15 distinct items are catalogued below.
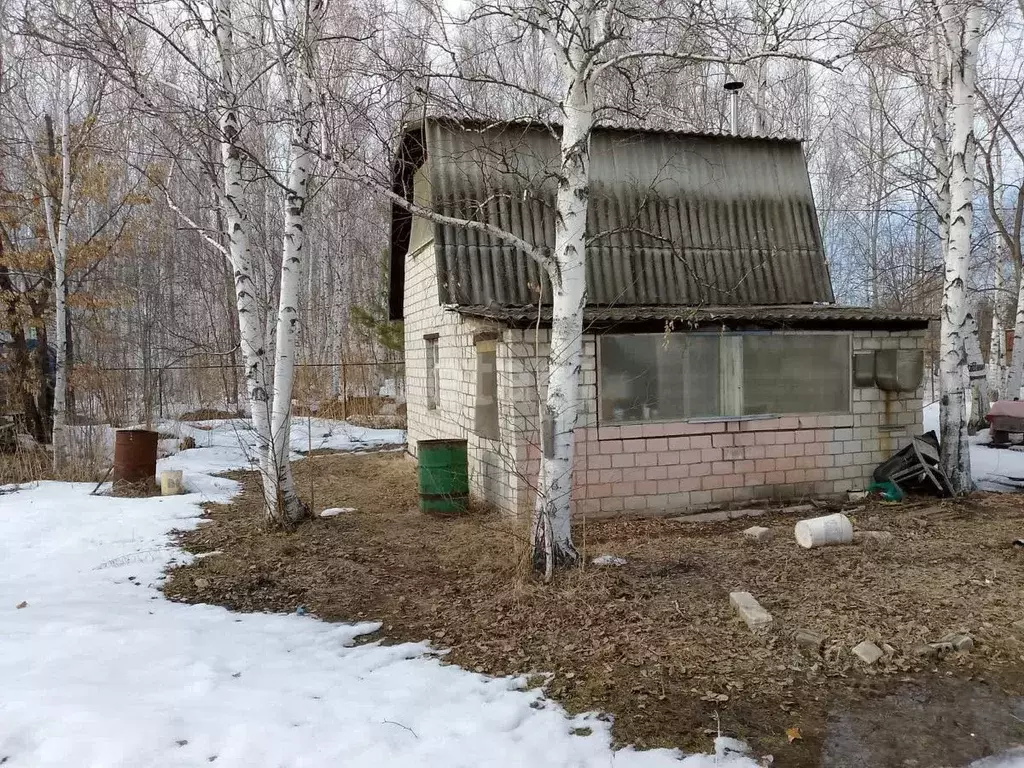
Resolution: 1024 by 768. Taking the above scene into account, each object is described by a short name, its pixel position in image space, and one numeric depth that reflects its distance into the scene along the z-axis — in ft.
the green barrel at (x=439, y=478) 25.54
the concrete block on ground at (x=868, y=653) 12.51
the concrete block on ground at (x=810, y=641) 12.96
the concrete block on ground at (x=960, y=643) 12.94
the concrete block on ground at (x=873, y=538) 19.76
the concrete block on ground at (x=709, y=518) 24.11
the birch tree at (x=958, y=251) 24.68
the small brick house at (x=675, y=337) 23.93
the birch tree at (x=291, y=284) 20.30
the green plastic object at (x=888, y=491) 26.02
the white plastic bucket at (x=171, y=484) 29.30
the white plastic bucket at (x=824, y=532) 19.67
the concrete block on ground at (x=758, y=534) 20.89
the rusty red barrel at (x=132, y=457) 29.17
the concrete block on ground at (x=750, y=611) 13.74
